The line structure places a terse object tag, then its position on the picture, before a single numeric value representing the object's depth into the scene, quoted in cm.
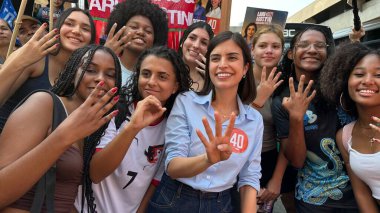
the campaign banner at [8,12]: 420
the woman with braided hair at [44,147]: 161
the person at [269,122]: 307
